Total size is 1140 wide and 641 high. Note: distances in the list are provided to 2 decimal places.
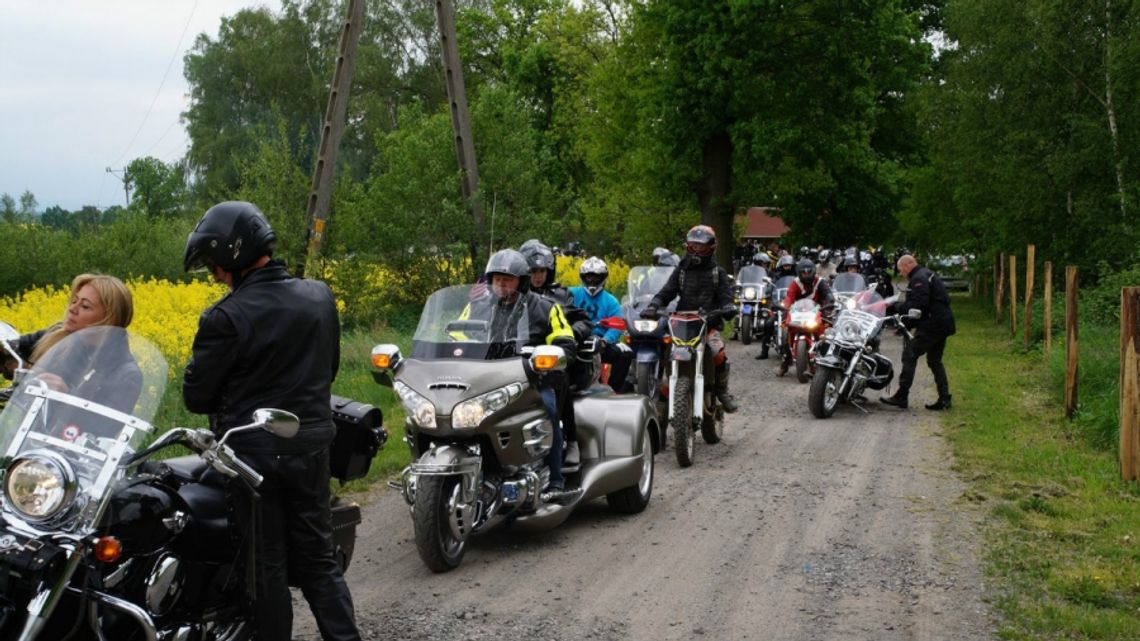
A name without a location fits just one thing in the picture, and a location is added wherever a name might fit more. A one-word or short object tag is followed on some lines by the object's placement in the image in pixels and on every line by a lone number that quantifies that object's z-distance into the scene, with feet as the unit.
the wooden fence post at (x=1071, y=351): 42.19
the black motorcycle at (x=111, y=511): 12.30
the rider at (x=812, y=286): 56.24
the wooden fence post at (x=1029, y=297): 69.15
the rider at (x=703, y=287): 36.96
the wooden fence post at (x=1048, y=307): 59.41
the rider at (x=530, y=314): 25.17
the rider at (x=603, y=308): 38.96
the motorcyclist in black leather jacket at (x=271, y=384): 15.05
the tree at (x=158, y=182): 140.97
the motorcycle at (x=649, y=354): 38.70
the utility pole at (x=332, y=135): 53.83
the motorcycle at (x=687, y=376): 34.83
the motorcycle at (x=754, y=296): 72.27
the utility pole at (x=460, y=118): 60.70
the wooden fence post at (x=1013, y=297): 78.49
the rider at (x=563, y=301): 27.48
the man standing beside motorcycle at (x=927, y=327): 49.32
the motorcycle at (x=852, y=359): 46.15
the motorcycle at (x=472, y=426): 22.74
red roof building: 284.82
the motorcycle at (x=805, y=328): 55.72
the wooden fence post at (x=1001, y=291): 99.04
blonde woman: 13.75
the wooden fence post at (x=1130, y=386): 32.01
